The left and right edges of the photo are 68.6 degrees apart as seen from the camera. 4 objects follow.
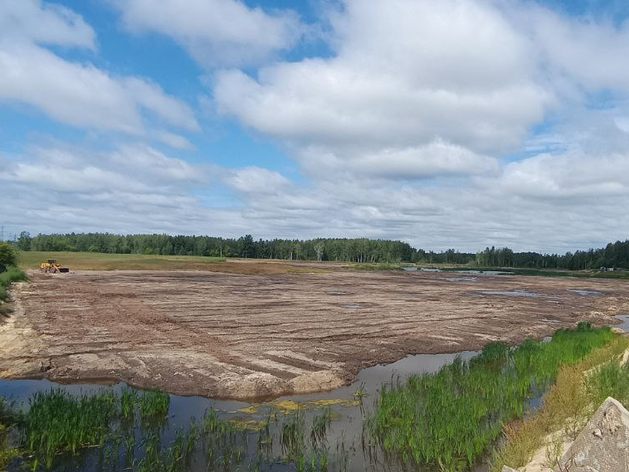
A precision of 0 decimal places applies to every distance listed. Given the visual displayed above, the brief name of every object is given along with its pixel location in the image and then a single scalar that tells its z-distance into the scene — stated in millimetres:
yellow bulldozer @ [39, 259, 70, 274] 59969
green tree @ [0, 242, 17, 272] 50750
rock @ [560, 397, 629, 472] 6371
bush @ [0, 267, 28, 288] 36409
